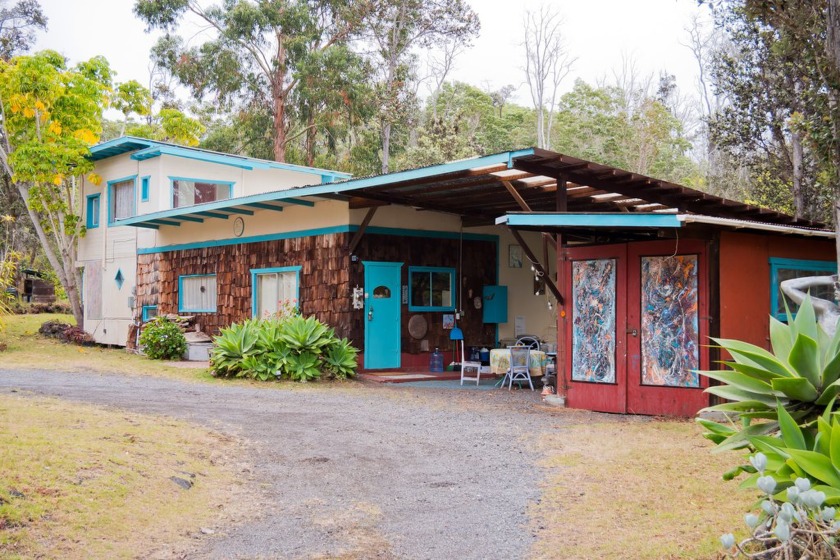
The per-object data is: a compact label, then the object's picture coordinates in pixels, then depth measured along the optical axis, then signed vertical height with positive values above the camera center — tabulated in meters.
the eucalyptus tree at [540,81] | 36.44 +11.00
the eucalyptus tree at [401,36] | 31.81 +11.60
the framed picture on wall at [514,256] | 17.48 +1.46
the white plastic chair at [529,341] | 15.09 -0.32
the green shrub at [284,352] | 13.56 -0.50
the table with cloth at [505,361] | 13.20 -0.60
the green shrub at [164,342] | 17.62 -0.44
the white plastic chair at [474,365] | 13.84 -0.70
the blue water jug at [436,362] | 16.02 -0.75
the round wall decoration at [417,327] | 15.82 -0.07
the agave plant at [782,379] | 4.04 -0.27
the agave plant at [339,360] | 13.96 -0.63
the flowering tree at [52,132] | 20.53 +5.01
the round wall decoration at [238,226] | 17.70 +2.08
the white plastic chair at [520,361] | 13.06 -0.59
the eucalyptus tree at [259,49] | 29.88 +10.37
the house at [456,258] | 9.73 +1.10
